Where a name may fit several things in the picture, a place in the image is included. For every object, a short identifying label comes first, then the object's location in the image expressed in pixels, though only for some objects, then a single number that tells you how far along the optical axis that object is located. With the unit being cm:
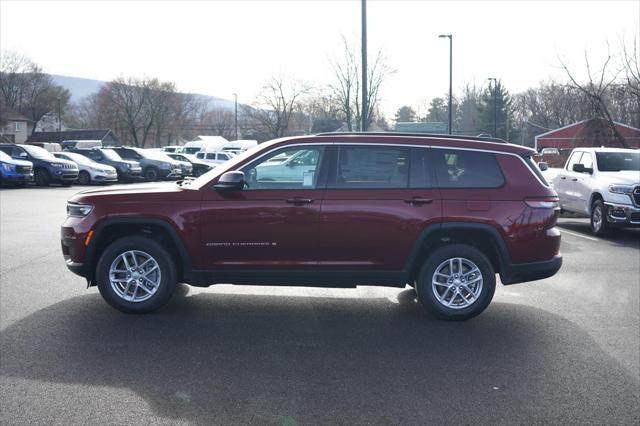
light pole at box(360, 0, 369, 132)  1769
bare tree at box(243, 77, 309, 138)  5491
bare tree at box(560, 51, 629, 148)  2458
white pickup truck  1264
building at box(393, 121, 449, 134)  3603
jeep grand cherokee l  632
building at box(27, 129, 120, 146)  7506
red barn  2922
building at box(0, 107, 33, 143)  7256
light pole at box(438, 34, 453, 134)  3384
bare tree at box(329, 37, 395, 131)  3653
